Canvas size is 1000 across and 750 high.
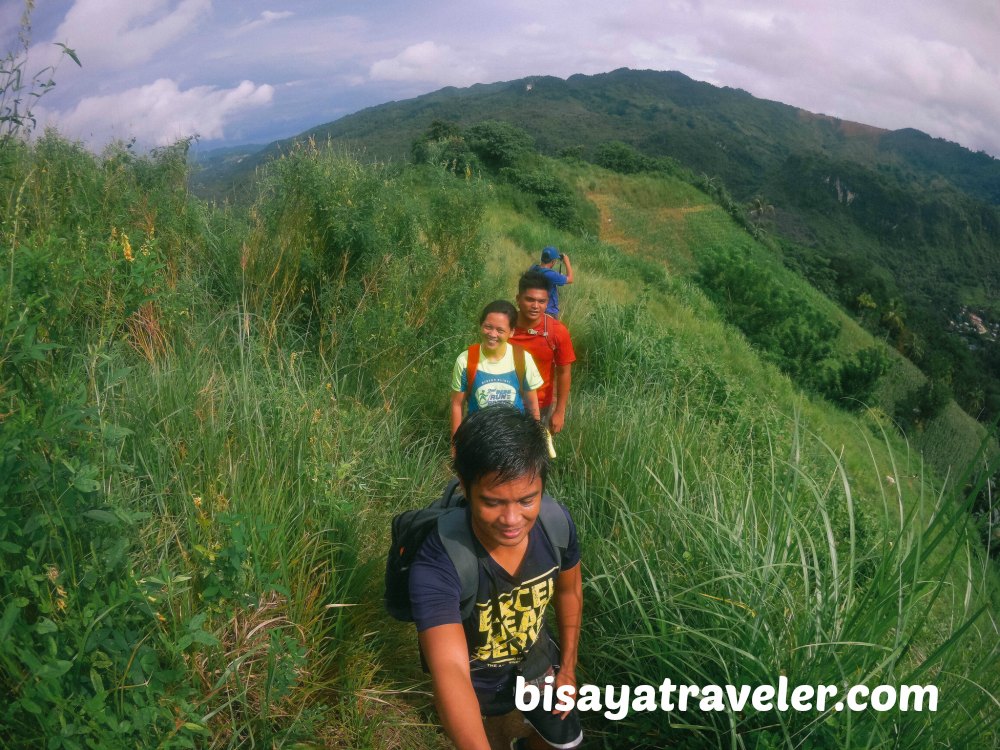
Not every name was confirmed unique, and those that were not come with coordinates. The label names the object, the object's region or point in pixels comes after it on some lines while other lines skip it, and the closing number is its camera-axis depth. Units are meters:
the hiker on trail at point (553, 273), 5.48
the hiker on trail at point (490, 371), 3.16
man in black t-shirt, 1.48
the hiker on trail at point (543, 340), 3.79
